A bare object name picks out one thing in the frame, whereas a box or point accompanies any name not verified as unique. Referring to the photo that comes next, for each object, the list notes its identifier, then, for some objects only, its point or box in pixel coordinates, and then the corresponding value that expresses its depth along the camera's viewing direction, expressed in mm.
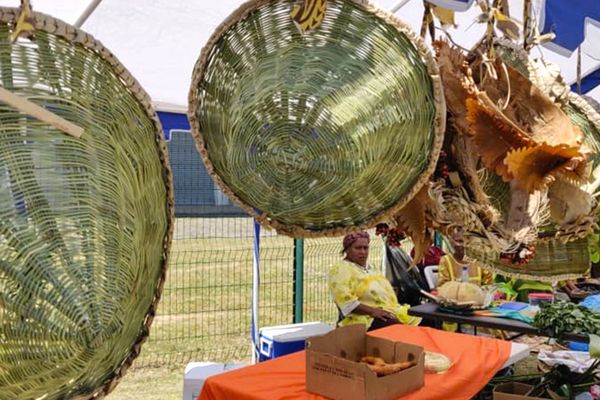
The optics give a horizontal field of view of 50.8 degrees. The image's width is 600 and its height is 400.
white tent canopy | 1521
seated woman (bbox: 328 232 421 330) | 2625
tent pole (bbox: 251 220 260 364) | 2863
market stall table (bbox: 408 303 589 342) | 2277
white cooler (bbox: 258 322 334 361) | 2559
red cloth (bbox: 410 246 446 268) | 3837
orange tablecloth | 1551
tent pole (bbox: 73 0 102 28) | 1414
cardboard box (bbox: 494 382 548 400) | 1668
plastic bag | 3477
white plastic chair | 3689
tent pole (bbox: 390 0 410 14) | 1968
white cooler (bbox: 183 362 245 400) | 2152
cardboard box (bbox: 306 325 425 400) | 1400
